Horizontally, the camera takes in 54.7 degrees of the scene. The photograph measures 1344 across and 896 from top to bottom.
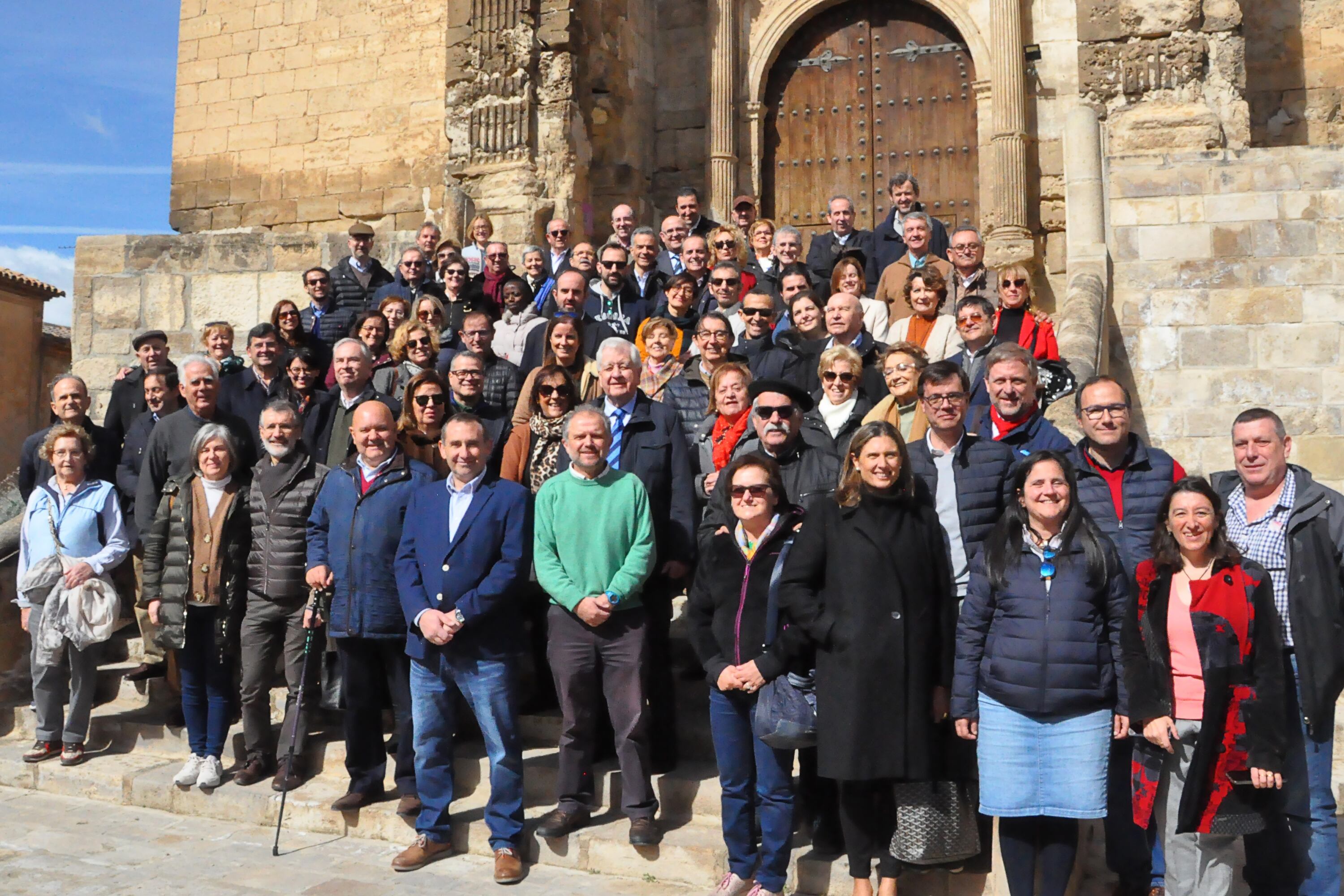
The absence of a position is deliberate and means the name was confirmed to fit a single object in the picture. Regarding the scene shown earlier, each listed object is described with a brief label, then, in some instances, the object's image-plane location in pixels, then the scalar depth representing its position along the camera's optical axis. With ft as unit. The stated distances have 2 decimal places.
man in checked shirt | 13.94
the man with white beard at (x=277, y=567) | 19.89
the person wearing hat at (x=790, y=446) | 16.97
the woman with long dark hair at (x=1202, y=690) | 13.34
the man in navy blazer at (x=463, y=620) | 17.15
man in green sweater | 17.06
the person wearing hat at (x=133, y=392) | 25.38
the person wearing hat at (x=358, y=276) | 30.37
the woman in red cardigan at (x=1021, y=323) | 21.79
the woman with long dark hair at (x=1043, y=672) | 13.55
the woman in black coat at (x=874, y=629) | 14.26
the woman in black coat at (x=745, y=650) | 15.30
